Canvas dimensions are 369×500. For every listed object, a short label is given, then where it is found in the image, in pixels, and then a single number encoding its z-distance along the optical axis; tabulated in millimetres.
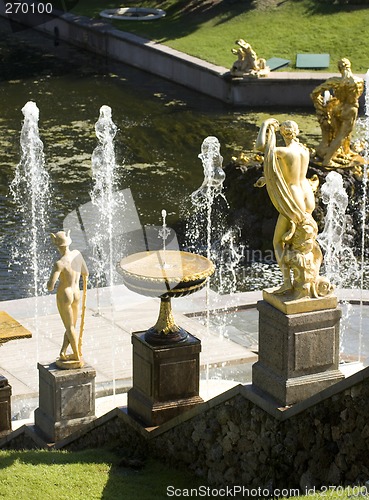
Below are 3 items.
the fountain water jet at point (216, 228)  23562
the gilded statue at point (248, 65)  38156
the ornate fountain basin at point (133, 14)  46562
